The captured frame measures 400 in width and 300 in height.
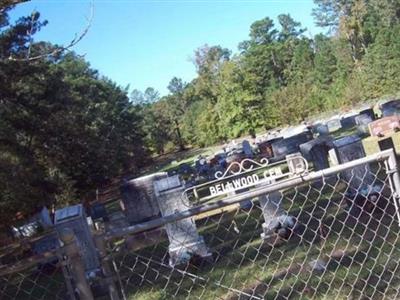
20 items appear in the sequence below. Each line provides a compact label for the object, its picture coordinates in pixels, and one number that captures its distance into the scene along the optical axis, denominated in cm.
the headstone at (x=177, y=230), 980
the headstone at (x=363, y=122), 2843
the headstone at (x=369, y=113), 3207
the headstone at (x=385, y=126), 2173
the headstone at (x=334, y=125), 3888
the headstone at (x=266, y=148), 2793
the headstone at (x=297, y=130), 3338
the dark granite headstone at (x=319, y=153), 1521
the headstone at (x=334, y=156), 1231
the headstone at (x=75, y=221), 1059
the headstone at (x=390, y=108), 3073
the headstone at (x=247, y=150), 2856
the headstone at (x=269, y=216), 987
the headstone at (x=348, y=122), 3741
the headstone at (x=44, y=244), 1410
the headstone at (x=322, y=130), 3172
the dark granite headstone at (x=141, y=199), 1802
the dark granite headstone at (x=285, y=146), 2570
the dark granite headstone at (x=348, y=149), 1173
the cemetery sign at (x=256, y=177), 439
